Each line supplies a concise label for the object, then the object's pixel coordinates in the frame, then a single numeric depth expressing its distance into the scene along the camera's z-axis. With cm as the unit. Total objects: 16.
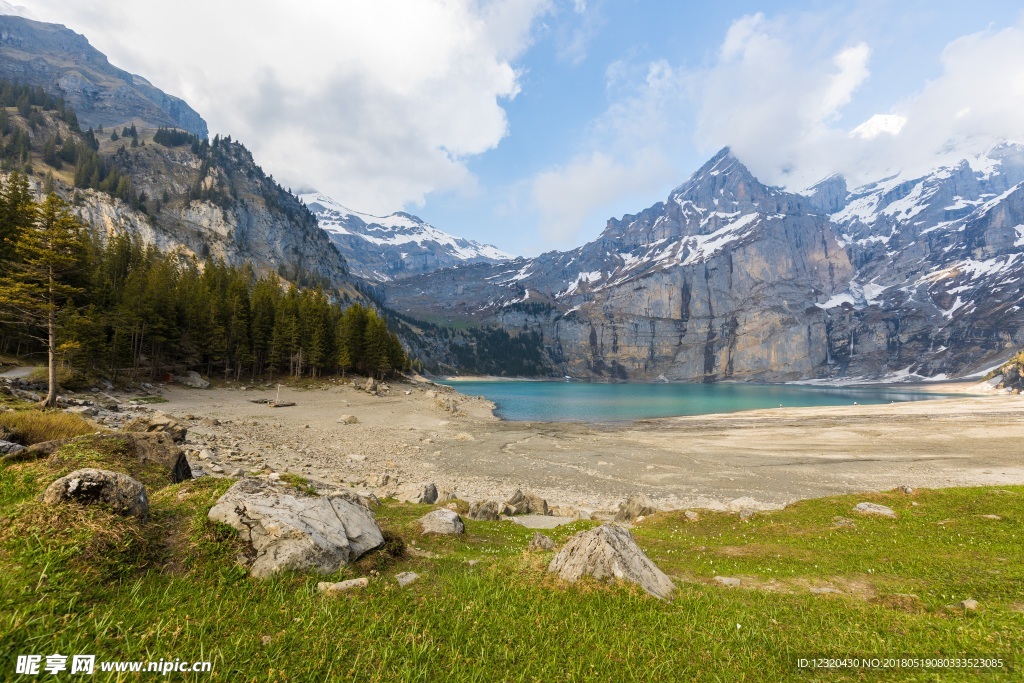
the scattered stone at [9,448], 977
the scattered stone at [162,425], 1916
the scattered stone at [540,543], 1191
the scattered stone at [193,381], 6116
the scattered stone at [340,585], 682
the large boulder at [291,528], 747
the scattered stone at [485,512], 1816
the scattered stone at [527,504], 2131
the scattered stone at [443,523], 1330
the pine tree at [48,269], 2559
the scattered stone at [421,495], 2122
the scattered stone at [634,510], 2100
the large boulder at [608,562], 884
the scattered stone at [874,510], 1709
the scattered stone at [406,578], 794
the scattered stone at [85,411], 2530
